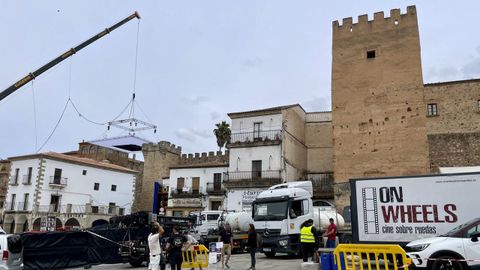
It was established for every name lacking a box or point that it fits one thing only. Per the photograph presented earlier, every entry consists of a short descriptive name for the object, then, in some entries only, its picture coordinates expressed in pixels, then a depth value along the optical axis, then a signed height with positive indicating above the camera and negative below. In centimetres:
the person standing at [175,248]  1195 -94
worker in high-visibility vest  1417 -66
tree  4950 +987
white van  1092 -105
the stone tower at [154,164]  4900 +597
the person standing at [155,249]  1127 -92
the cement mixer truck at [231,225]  2170 -60
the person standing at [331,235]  1582 -64
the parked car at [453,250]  996 -74
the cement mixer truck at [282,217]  1741 +2
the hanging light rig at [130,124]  3562 +861
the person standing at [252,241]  1379 -84
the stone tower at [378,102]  2847 +835
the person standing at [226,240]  1527 -87
